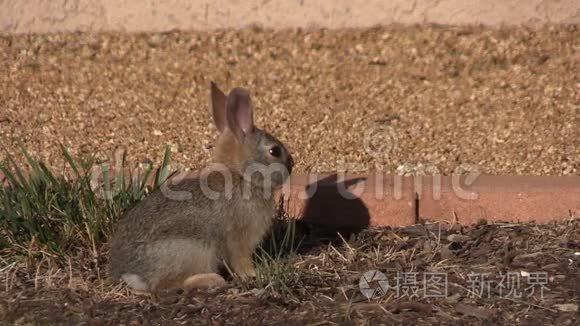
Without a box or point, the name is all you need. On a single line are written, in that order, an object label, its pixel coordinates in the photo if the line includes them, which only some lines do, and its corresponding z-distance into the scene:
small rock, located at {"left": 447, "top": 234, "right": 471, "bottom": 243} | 10.41
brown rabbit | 9.33
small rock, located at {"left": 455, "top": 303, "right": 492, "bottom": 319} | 8.60
